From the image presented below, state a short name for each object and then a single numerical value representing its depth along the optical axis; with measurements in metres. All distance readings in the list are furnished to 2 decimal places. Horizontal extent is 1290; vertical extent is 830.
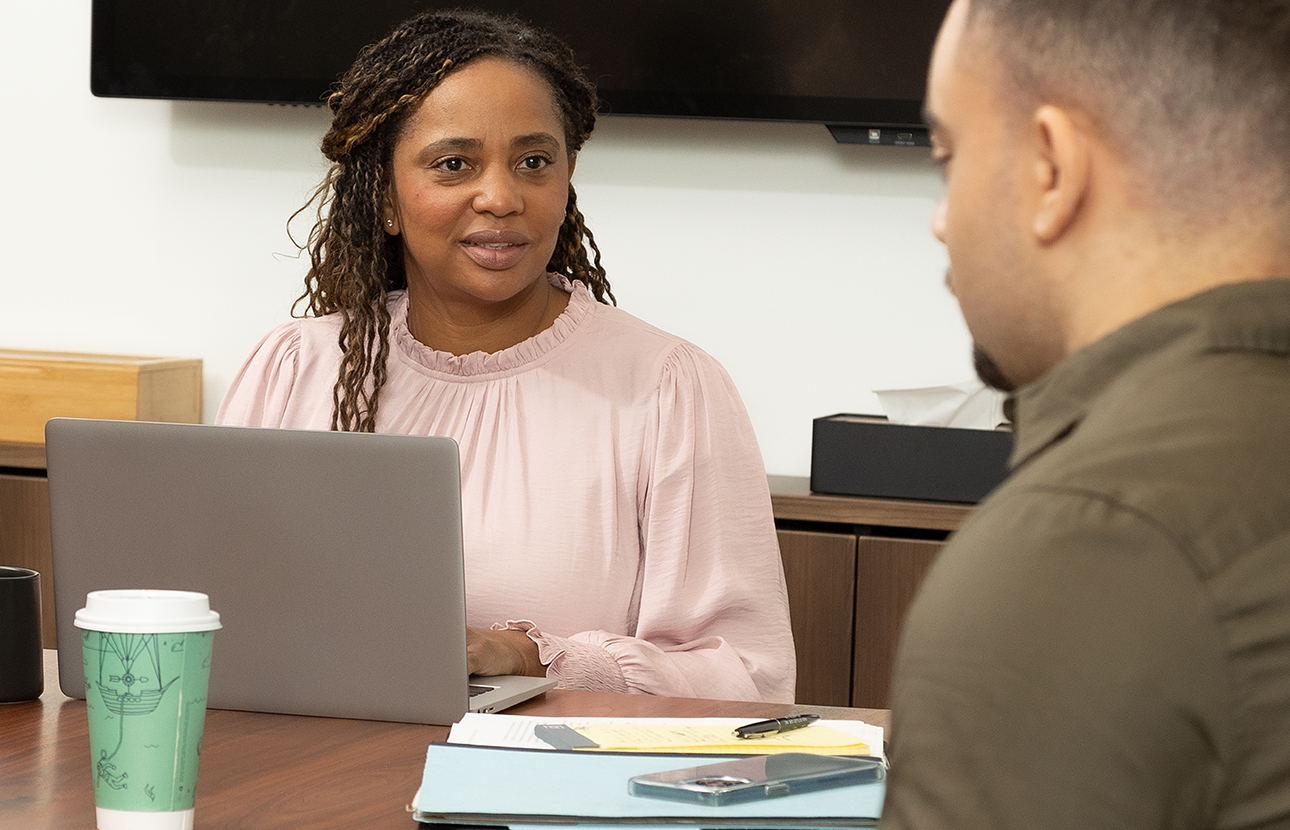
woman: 3.24
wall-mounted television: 4.47
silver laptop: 2.67
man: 1.85
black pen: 2.64
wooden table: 2.49
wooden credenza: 4.02
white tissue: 4.11
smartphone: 2.45
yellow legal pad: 2.60
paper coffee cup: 2.39
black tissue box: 4.03
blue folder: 2.42
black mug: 2.77
